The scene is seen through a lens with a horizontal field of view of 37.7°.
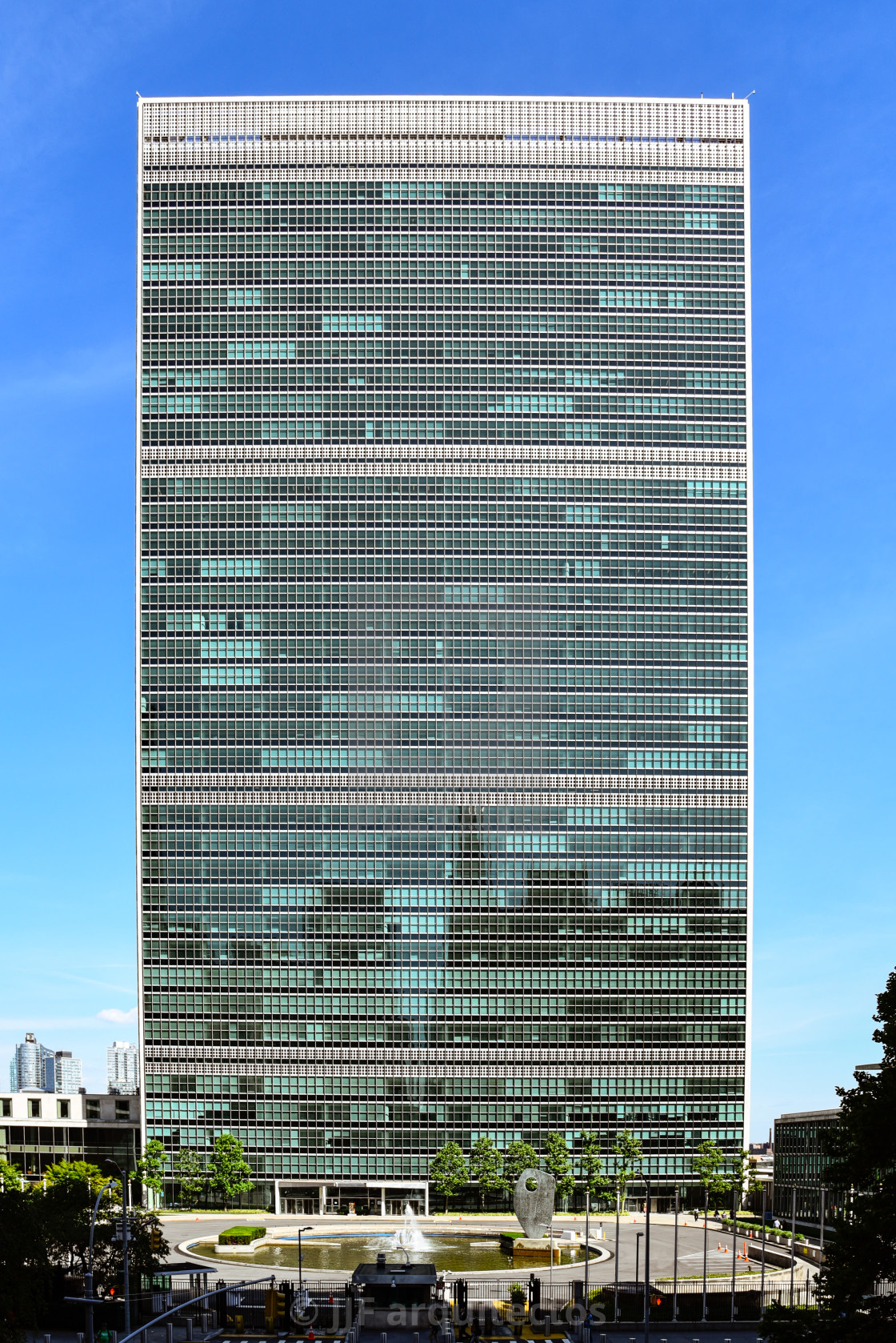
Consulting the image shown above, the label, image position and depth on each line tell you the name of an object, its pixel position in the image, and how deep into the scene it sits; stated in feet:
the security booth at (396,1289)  265.13
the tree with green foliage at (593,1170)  524.11
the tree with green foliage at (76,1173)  471.58
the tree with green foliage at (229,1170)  514.68
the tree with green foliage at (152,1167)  524.11
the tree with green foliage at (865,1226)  152.76
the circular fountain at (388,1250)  352.08
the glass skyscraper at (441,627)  560.61
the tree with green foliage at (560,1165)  522.88
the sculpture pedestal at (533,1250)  355.97
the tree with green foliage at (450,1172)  514.27
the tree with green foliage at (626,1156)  537.65
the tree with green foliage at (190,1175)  517.96
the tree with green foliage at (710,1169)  524.93
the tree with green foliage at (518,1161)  517.55
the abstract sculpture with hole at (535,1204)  377.30
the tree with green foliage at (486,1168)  513.04
